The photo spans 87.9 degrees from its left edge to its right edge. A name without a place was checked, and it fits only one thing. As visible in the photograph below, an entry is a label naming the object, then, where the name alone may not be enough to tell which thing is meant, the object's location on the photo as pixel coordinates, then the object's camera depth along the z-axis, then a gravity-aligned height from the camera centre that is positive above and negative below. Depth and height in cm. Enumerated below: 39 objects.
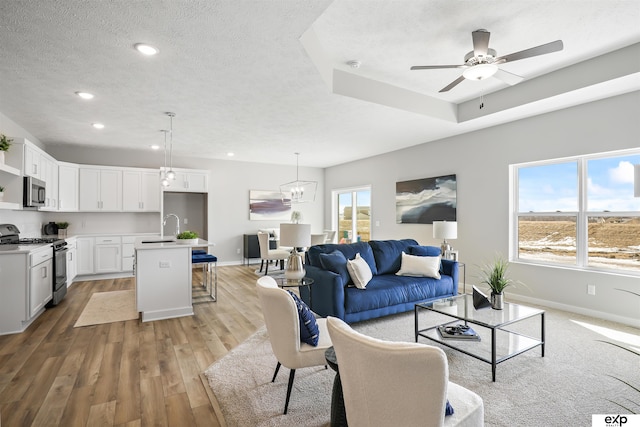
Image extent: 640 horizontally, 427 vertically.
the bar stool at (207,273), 483 -100
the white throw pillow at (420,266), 429 -66
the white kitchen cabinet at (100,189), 647 +56
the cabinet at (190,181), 730 +80
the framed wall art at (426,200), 585 +31
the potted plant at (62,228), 609 -20
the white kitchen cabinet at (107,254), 637 -72
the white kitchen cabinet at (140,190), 682 +56
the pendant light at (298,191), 864 +68
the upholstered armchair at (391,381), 120 -63
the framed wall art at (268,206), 853 +29
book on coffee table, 291 -105
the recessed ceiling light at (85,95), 378 +142
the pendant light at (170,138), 461 +142
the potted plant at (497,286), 304 -64
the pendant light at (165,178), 524 +62
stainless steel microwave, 436 +35
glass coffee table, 269 -105
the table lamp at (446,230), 509 -21
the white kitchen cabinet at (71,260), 558 -75
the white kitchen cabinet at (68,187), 595 +57
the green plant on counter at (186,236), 449 -26
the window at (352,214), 820 +6
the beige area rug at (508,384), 211 -126
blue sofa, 361 -81
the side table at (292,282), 316 -64
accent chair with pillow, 208 -74
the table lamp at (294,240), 333 -24
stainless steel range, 423 -45
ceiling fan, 255 +128
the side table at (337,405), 175 -100
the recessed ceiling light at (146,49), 275 +143
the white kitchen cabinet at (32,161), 437 +78
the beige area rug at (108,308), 401 -123
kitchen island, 399 -78
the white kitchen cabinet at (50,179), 514 +63
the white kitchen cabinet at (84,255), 623 -71
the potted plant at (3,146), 382 +84
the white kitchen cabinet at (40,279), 375 -75
